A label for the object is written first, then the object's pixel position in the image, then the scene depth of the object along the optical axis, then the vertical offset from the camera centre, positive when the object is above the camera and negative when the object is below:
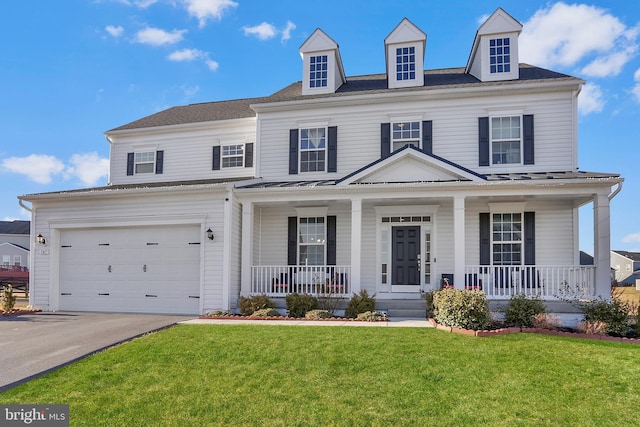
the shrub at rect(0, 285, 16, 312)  11.80 -1.53
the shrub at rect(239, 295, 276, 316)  11.41 -1.54
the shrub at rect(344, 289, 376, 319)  10.95 -1.48
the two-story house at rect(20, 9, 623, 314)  11.80 +1.17
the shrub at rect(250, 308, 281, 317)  10.91 -1.69
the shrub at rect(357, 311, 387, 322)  10.27 -1.67
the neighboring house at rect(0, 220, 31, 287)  36.81 +0.01
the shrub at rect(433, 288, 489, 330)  8.71 -1.27
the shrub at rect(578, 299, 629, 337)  8.75 -1.38
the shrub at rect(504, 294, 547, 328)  9.18 -1.36
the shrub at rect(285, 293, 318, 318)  11.20 -1.52
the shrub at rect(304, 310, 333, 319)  10.55 -1.67
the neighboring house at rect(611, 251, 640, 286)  45.59 -1.68
